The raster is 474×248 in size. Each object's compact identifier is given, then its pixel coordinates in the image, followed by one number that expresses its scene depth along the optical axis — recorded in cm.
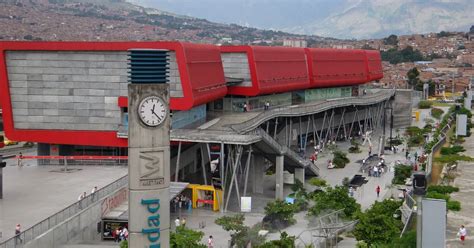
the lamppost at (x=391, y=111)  8929
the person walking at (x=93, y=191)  3379
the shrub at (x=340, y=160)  6309
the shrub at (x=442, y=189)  4606
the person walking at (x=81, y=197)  3244
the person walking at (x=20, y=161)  4691
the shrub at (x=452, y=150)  6581
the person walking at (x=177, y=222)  3703
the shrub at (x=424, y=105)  12358
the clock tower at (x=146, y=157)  2109
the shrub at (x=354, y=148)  7419
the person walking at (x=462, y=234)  3488
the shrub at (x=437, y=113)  10700
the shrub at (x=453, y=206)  4062
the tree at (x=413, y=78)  15825
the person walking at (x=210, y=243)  3338
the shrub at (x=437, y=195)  4098
